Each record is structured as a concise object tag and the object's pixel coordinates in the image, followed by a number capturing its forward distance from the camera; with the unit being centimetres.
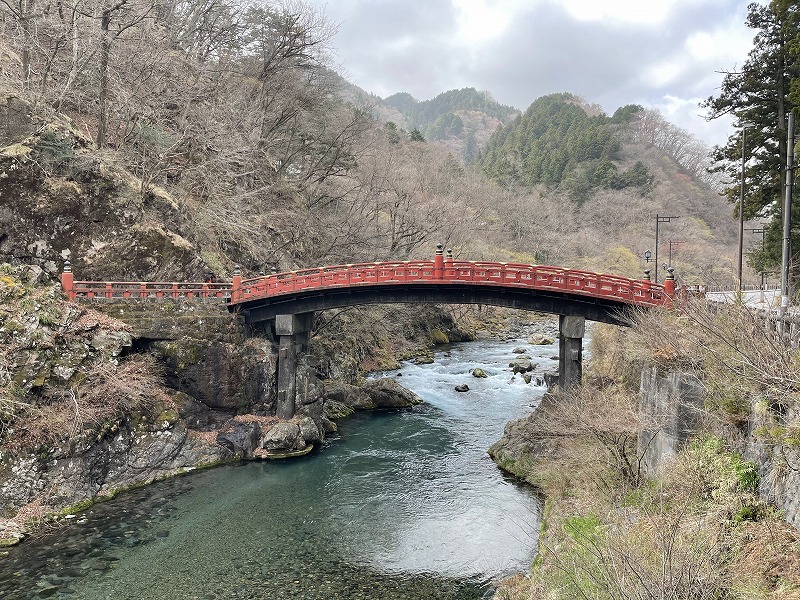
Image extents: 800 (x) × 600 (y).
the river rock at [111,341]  1992
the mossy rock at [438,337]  4762
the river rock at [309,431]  2356
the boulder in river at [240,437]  2206
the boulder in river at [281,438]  2250
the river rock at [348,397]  2914
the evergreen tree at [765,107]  2191
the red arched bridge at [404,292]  2181
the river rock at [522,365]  3631
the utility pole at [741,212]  2028
